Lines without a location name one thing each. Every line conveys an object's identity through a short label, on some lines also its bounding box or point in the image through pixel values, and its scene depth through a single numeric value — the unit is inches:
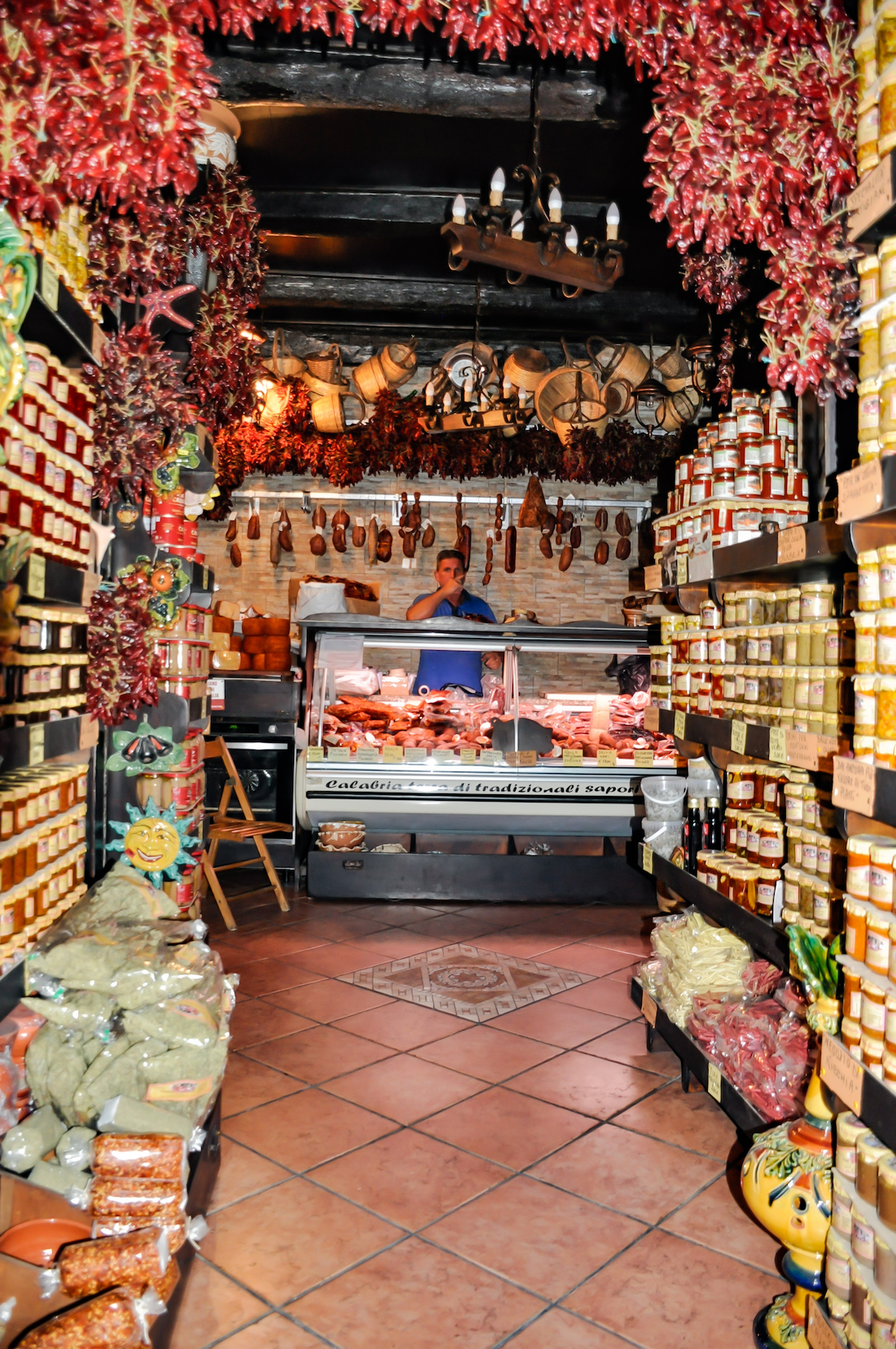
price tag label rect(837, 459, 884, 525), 75.3
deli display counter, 238.5
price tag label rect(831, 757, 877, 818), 77.4
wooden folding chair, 222.8
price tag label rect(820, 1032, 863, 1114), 78.6
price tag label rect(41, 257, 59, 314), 94.1
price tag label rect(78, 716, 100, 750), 117.9
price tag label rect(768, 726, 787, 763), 109.2
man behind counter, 290.4
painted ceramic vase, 87.0
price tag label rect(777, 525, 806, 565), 104.7
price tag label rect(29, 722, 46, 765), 93.5
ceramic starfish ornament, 142.0
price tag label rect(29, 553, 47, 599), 98.7
